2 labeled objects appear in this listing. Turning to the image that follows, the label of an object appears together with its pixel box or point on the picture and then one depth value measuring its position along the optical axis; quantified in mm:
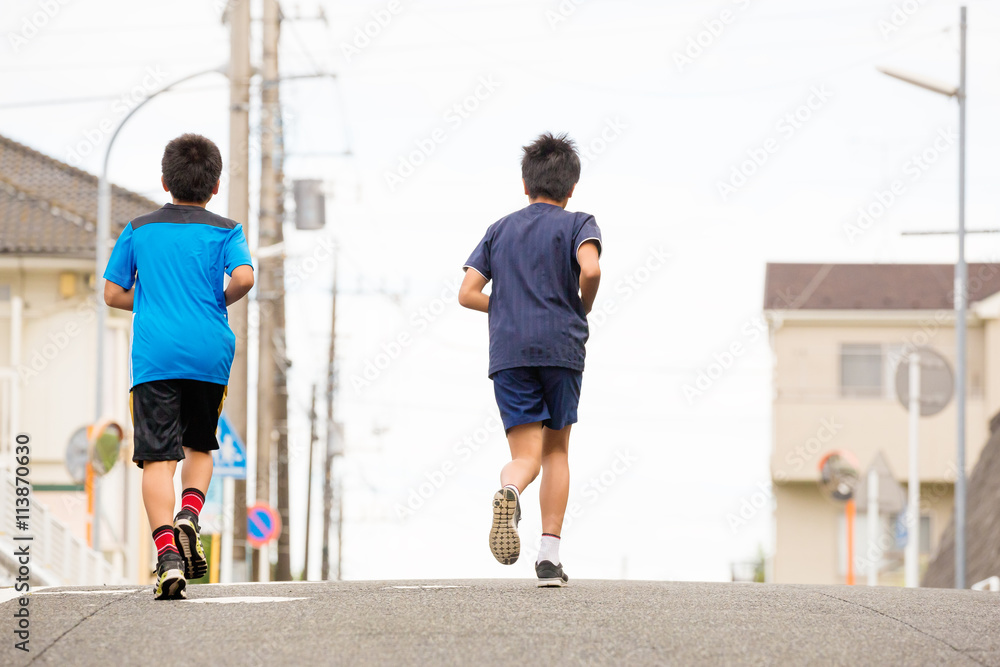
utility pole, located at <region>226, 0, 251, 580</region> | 18641
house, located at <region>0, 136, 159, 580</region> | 24469
